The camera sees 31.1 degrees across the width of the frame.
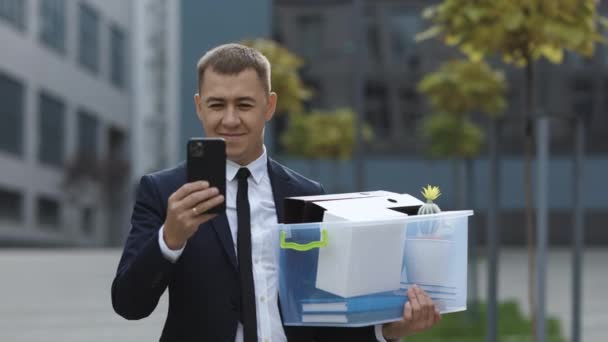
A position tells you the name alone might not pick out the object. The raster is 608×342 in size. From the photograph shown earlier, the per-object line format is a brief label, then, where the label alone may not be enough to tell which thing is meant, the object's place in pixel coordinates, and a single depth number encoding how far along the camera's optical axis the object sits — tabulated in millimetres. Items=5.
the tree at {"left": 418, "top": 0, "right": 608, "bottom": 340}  8852
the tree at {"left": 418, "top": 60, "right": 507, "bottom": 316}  19734
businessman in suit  2666
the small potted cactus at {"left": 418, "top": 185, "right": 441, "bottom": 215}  2684
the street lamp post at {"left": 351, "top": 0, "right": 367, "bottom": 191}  17141
